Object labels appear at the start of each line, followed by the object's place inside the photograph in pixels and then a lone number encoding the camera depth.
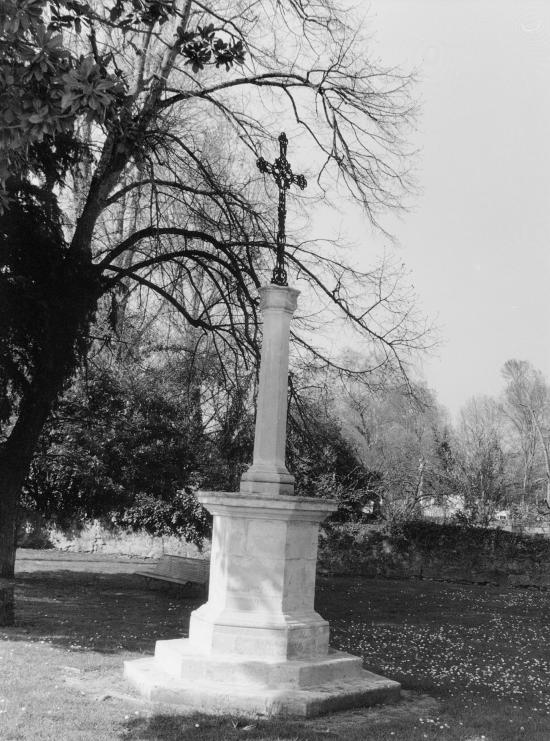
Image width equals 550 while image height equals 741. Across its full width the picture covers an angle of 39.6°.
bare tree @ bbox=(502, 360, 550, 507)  36.31
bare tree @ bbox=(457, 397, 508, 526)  22.80
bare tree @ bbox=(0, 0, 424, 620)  9.56
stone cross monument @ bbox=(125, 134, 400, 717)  6.48
